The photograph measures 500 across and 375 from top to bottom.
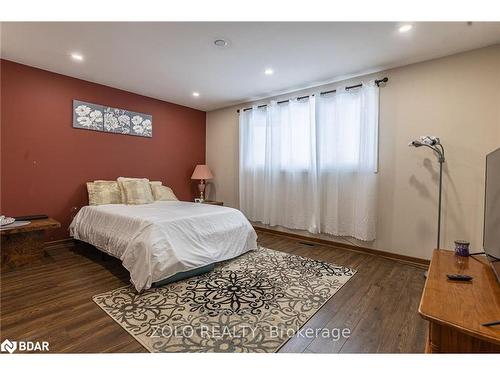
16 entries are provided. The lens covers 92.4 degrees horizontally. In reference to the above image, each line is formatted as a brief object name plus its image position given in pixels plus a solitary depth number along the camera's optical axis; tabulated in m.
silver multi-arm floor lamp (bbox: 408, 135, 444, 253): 2.59
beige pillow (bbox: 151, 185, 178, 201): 4.04
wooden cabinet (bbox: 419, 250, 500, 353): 0.90
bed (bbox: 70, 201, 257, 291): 2.24
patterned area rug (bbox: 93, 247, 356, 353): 1.57
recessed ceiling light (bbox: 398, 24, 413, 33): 2.20
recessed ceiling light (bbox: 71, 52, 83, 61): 2.80
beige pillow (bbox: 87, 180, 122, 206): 3.46
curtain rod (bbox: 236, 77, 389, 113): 3.15
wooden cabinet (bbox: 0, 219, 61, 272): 2.68
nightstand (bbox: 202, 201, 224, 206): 4.75
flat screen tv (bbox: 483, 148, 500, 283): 1.30
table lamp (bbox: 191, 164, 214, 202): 4.98
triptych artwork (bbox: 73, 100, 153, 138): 3.60
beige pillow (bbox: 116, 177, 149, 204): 3.63
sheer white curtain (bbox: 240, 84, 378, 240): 3.27
